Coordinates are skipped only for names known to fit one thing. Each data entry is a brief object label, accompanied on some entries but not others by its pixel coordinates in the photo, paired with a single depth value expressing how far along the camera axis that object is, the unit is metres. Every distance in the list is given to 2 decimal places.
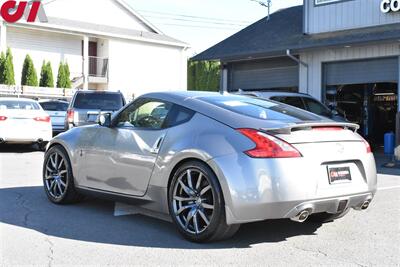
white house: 31.27
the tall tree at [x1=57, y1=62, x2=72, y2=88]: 30.98
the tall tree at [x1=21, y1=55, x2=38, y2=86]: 29.89
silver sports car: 4.97
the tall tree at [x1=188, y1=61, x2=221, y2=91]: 47.34
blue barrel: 14.74
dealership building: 15.09
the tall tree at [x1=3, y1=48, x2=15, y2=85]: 28.70
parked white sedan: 14.78
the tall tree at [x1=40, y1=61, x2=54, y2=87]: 30.53
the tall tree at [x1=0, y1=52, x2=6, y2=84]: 28.59
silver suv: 15.09
